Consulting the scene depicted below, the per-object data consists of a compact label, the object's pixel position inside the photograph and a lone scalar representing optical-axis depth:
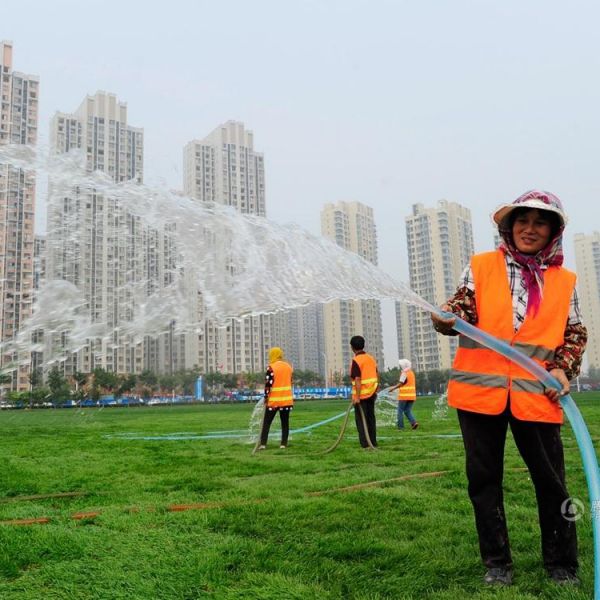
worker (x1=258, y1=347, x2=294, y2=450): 10.84
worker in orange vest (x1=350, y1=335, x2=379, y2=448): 10.64
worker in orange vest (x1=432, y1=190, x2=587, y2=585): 3.42
